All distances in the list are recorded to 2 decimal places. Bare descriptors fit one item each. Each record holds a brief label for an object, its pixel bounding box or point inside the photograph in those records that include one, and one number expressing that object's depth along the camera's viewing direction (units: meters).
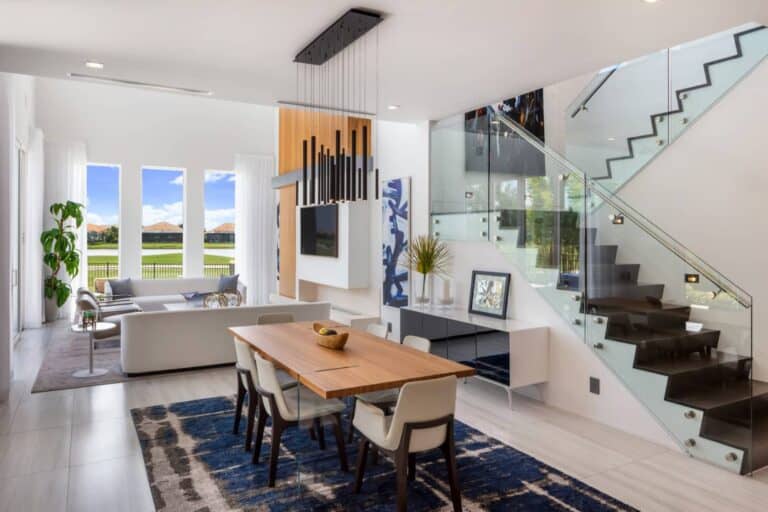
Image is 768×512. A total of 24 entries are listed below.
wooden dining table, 2.74
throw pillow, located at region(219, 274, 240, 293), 9.35
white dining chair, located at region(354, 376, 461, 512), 2.58
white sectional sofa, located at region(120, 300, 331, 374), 5.38
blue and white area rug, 2.88
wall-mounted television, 7.67
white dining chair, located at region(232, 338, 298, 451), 3.43
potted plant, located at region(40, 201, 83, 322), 8.30
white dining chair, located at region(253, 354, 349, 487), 3.05
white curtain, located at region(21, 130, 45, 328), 7.92
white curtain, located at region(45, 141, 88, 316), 8.95
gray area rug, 5.17
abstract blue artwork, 6.46
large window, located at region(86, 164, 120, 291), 9.72
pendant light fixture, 3.32
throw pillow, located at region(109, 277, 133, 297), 8.83
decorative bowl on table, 3.47
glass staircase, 3.47
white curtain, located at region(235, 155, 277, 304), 10.89
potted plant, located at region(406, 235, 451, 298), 5.80
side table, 5.23
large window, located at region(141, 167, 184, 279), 10.18
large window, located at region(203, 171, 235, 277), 10.84
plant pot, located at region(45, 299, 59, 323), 8.81
